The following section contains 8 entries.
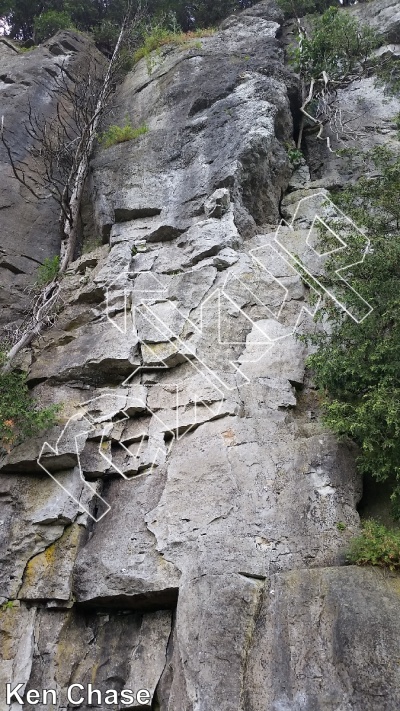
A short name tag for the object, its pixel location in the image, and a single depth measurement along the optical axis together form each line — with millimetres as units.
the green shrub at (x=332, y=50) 12094
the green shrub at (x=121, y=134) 11234
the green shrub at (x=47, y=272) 9328
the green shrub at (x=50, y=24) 15711
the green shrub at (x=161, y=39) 13593
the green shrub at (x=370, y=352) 5238
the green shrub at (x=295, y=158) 11055
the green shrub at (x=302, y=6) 14930
